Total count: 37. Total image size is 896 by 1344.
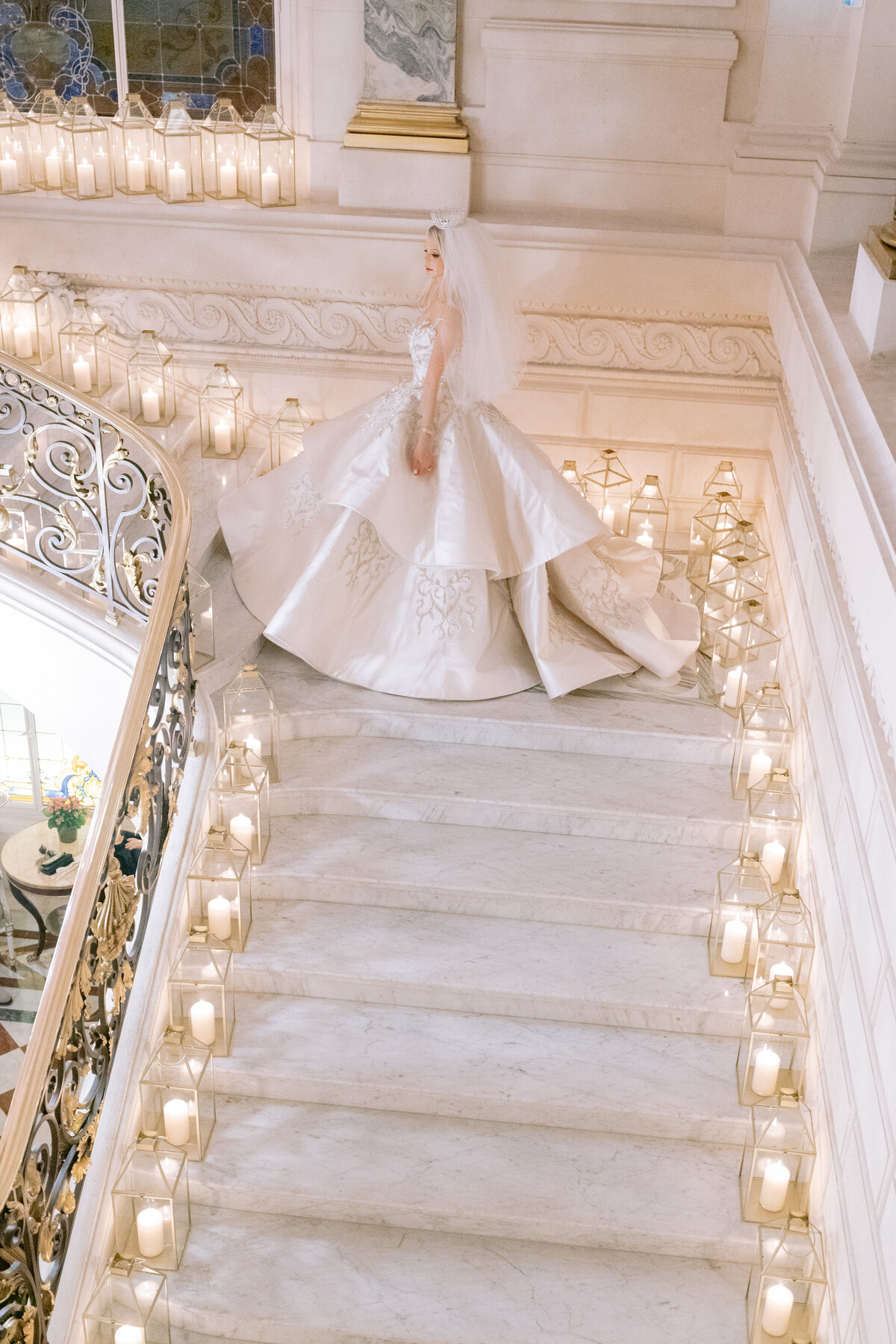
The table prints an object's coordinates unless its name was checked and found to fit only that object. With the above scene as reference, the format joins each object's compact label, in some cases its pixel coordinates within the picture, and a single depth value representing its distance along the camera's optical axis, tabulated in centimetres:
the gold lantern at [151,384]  669
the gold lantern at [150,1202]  384
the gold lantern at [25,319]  678
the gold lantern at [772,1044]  420
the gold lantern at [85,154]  693
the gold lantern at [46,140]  701
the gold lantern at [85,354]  686
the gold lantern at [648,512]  666
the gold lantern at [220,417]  671
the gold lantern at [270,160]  693
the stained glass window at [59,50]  699
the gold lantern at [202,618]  504
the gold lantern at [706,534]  640
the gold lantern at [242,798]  475
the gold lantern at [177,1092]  402
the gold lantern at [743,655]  538
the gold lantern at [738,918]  451
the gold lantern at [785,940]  430
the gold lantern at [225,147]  697
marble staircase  394
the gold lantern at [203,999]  430
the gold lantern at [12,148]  698
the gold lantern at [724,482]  659
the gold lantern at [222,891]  450
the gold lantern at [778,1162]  397
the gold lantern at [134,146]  698
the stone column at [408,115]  650
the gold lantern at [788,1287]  369
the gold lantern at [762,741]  500
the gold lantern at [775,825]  474
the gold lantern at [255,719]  496
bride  518
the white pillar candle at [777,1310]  370
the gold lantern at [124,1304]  364
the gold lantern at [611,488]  662
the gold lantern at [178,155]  694
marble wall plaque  648
